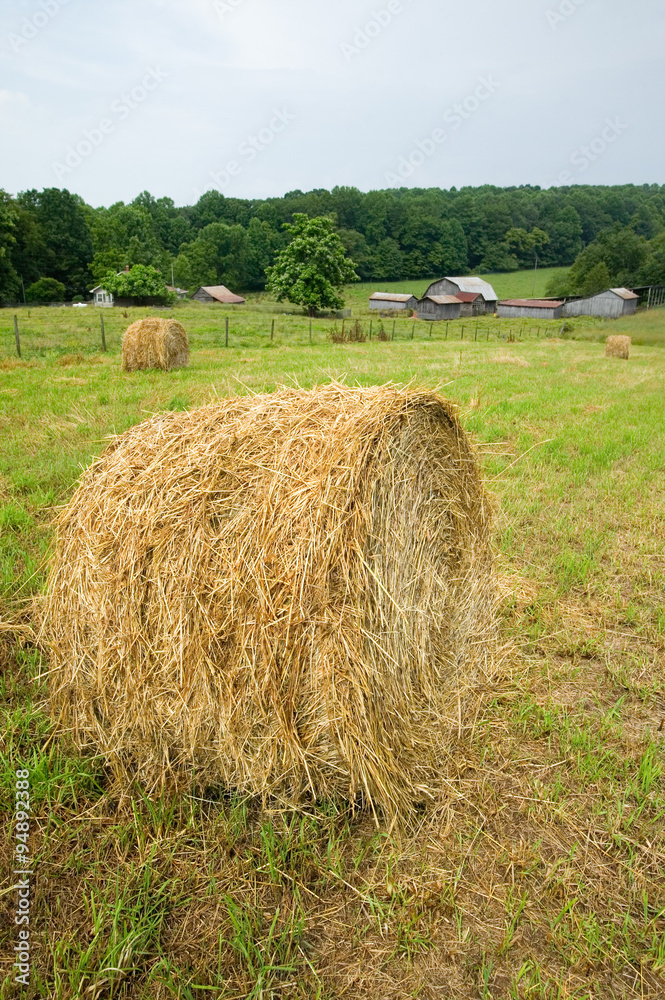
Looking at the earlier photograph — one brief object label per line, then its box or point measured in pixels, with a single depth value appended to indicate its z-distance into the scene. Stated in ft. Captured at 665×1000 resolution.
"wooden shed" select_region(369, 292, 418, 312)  207.82
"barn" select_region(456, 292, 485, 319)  210.59
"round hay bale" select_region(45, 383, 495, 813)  8.63
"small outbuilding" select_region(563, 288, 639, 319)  187.83
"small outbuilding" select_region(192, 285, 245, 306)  220.02
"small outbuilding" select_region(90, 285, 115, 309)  192.65
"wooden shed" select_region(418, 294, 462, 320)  200.95
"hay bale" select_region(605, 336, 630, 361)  84.33
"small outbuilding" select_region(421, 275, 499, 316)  214.90
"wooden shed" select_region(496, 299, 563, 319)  198.59
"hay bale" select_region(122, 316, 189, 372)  46.75
